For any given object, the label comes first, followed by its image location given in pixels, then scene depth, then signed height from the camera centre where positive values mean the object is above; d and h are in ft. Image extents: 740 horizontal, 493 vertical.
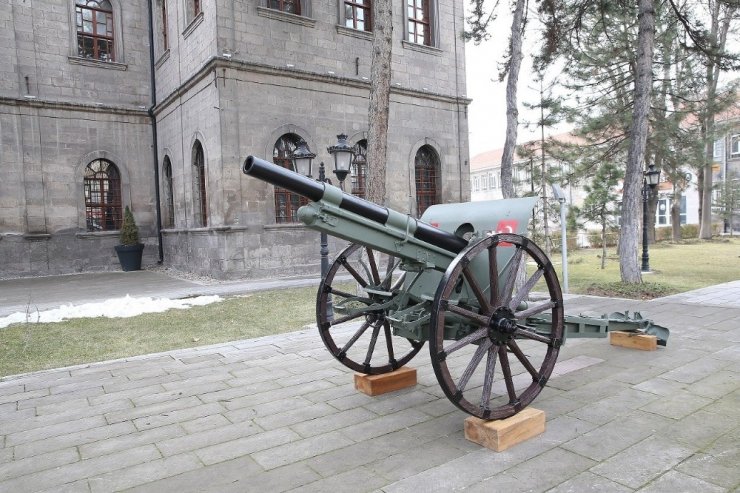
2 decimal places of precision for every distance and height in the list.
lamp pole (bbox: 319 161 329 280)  28.66 -1.67
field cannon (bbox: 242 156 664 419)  10.50 -1.61
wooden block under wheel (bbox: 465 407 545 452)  10.43 -4.42
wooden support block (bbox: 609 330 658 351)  17.88 -4.45
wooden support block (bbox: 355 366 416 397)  13.97 -4.45
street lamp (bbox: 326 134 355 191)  26.73 +3.41
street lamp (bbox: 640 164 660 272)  44.80 +1.59
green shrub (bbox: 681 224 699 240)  104.01 -3.74
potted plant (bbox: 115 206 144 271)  52.95 -1.86
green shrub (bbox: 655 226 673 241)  97.52 -3.79
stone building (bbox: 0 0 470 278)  43.01 +10.20
